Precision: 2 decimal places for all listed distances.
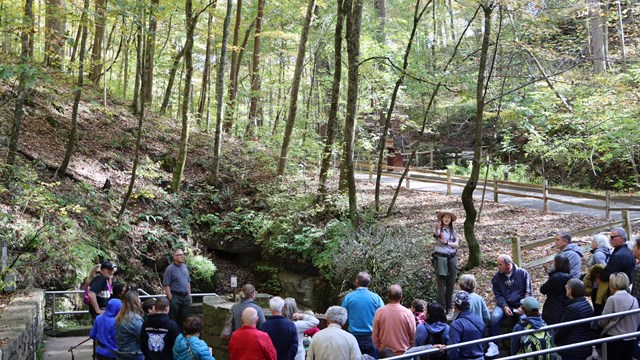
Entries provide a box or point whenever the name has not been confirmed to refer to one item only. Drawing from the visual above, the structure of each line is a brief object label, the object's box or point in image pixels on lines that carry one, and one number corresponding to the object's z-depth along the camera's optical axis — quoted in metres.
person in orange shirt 6.48
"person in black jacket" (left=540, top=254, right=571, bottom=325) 7.07
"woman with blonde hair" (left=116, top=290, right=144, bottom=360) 6.66
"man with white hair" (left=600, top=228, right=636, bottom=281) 7.14
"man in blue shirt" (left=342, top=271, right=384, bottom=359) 7.11
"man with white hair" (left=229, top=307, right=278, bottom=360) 5.70
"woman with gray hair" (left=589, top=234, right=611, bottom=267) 7.86
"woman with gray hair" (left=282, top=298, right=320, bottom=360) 6.40
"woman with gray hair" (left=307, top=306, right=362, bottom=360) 5.62
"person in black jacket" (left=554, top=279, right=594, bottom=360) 6.46
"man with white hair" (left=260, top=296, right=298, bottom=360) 6.12
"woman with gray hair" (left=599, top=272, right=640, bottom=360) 6.33
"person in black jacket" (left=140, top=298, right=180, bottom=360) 6.16
